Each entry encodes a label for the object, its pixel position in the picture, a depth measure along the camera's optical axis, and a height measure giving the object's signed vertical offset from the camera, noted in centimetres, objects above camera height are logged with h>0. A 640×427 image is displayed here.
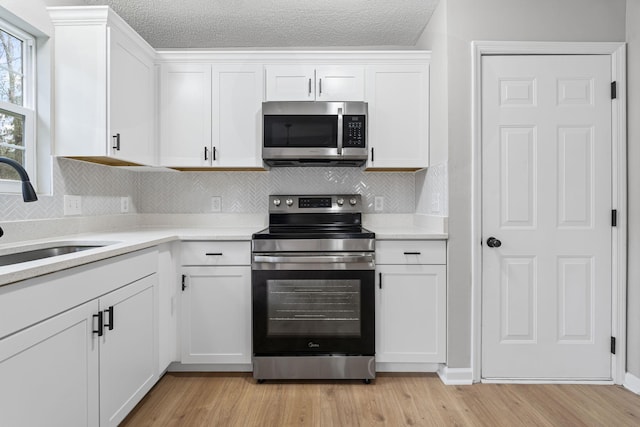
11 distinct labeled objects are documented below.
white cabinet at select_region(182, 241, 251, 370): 231 -56
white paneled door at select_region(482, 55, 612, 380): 224 -2
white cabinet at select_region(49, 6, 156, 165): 204 +75
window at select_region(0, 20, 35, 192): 190 +60
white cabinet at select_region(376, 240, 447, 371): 229 -56
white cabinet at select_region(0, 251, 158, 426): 108 -49
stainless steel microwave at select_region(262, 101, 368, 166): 251 +57
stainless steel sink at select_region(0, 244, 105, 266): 163 -20
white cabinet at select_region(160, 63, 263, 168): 260 +70
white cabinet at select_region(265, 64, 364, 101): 259 +93
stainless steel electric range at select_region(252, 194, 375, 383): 225 -58
